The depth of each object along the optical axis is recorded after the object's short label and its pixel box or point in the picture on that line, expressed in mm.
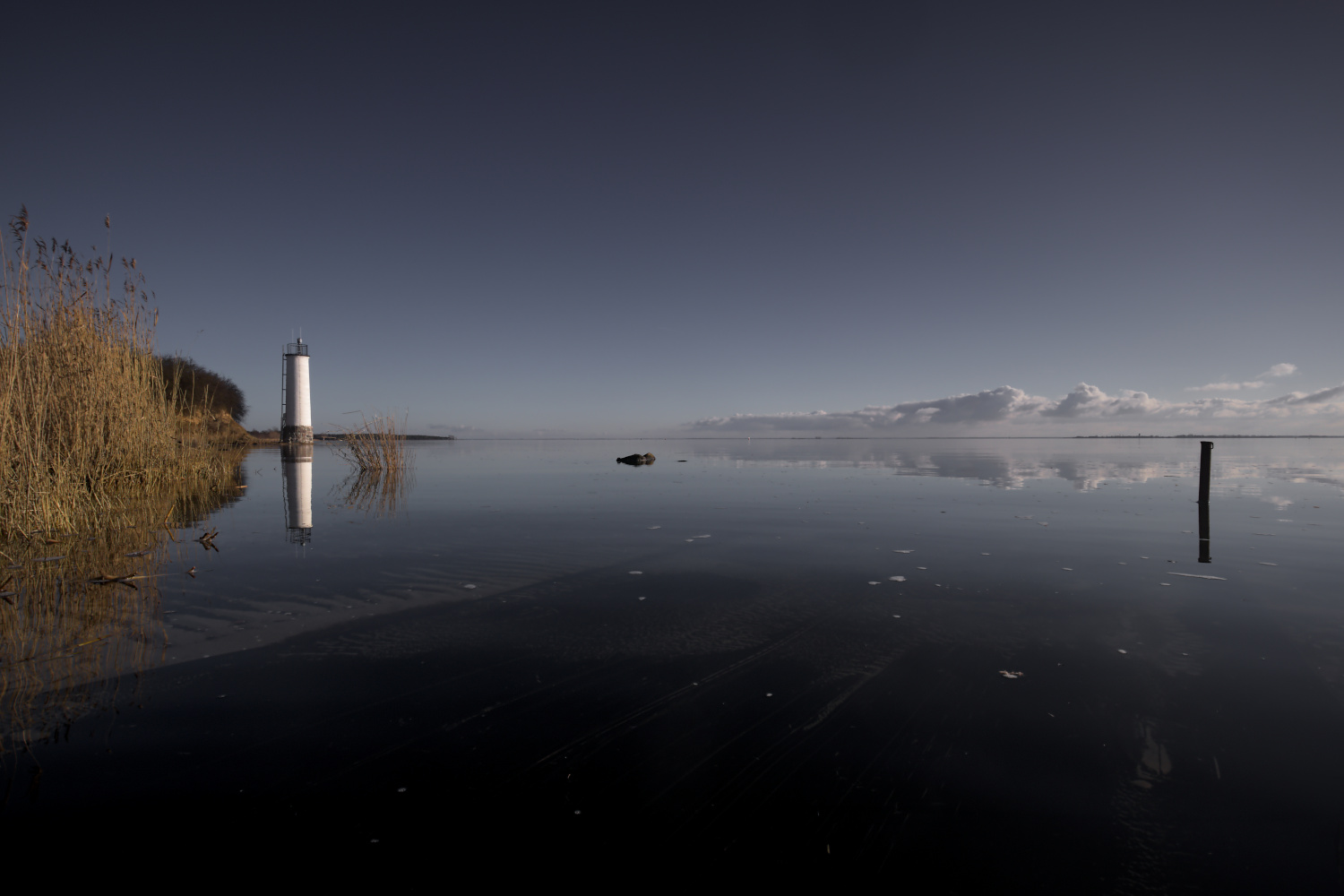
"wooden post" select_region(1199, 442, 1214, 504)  8812
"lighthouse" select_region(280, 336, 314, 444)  36406
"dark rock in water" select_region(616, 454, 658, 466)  20562
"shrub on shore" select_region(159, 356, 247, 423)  30286
